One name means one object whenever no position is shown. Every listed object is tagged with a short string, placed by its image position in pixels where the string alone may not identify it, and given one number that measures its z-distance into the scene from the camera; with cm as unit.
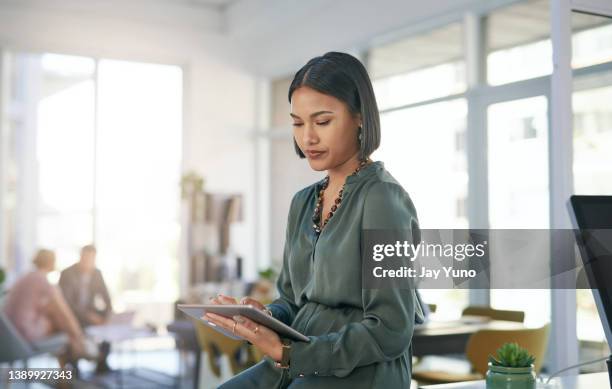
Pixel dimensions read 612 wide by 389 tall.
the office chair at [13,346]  626
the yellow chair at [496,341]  427
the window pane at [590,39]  331
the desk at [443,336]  436
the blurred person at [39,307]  678
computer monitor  149
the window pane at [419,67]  777
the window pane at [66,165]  988
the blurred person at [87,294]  796
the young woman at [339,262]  145
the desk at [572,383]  172
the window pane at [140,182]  1004
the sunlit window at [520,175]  665
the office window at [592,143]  339
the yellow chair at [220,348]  506
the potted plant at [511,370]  150
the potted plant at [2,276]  614
